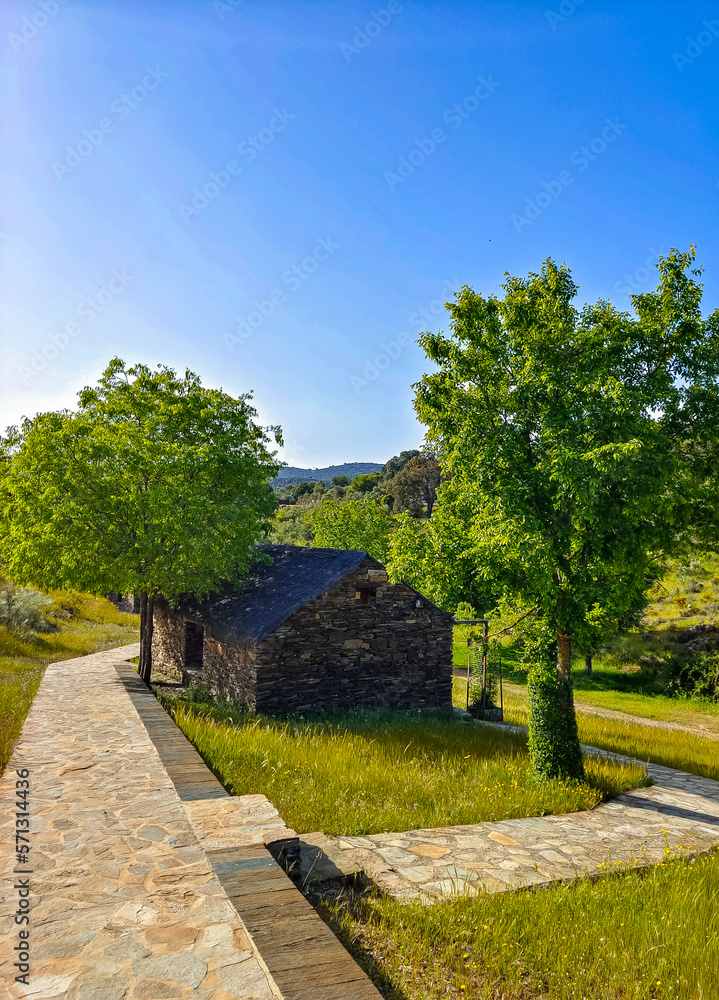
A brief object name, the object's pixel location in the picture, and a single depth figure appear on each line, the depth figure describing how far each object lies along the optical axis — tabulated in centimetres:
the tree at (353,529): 3369
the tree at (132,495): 1453
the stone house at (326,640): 1467
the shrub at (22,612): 2128
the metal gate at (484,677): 1756
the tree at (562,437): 939
